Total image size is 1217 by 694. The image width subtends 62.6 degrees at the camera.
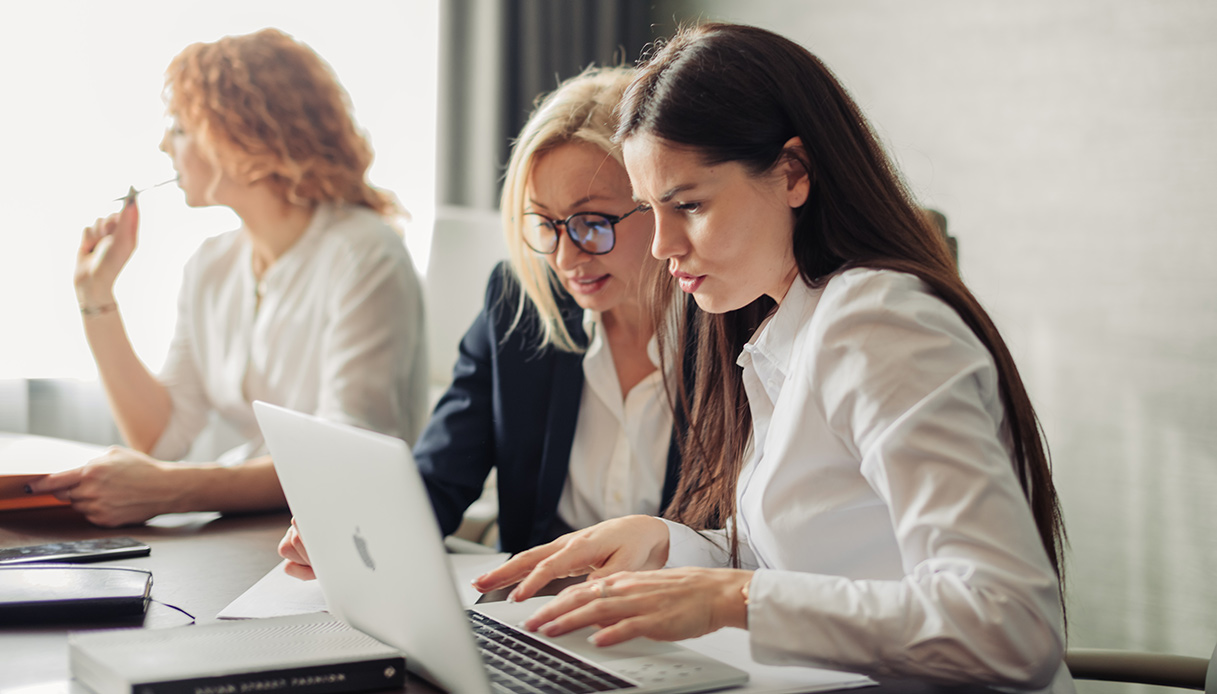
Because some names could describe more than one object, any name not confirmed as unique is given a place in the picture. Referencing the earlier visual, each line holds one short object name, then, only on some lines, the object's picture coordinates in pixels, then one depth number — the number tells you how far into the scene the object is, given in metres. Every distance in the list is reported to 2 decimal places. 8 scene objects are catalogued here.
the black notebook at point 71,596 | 0.87
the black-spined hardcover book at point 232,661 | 0.66
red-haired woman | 1.83
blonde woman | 1.41
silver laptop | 0.64
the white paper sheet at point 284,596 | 0.93
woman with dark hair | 0.71
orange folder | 1.32
